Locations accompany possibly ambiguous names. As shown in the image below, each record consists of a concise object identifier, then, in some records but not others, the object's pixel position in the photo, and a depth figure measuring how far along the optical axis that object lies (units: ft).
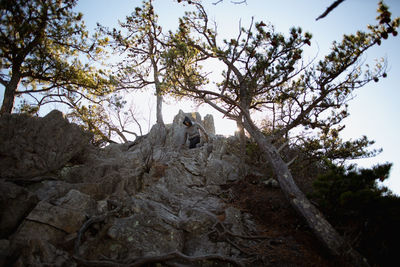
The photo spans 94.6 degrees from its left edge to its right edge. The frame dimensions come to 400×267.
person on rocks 42.37
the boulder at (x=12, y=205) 12.98
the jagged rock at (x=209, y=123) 64.42
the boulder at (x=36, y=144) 19.35
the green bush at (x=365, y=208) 12.94
